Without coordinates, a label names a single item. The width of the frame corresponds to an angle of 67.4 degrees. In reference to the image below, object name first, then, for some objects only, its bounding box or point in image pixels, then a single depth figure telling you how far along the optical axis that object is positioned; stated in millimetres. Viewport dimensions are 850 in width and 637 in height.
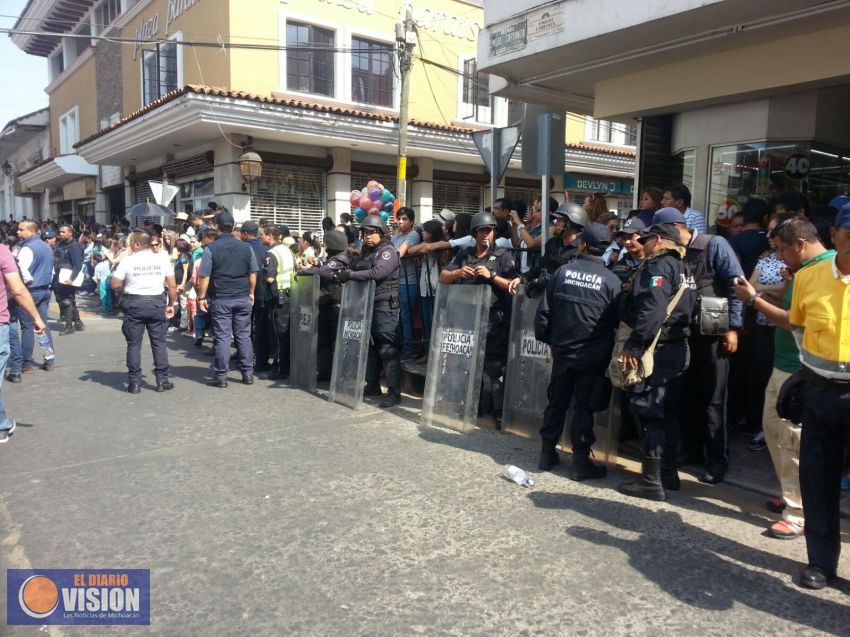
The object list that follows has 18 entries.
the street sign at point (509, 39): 7602
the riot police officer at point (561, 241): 5219
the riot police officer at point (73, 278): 11251
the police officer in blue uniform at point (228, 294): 7434
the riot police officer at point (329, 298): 7211
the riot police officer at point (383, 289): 6496
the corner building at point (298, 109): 13969
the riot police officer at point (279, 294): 7969
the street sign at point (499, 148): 6594
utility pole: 13138
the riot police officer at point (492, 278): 5676
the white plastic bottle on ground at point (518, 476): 4500
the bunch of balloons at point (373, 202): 10734
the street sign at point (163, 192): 14469
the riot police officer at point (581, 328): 4586
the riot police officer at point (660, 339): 4082
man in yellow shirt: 2955
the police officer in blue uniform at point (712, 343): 4469
